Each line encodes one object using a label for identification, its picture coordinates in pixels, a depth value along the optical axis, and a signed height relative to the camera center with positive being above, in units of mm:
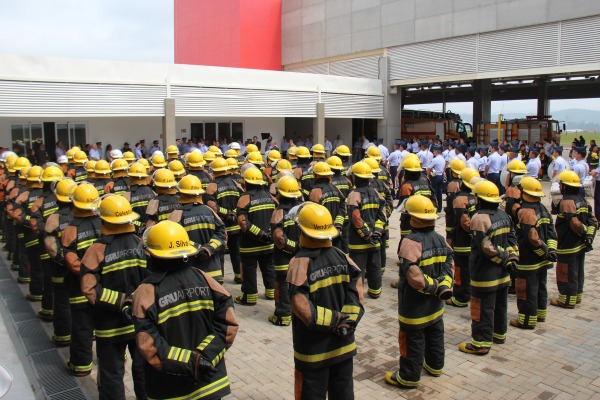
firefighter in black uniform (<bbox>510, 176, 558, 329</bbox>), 6602 -1339
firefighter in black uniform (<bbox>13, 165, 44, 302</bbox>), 7707 -1223
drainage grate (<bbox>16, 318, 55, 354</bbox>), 6355 -2420
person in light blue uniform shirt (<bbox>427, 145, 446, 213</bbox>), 15125 -825
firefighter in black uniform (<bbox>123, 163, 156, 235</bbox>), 8508 -776
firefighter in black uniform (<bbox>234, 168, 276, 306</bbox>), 7391 -1191
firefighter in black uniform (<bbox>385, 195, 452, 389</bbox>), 4988 -1388
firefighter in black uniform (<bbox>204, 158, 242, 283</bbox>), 8336 -855
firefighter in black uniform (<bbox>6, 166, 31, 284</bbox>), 8578 -1435
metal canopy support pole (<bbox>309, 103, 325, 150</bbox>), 24547 +842
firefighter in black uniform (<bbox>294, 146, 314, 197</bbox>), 9789 -542
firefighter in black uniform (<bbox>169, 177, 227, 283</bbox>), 6281 -952
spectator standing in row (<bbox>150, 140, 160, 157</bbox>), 20202 -94
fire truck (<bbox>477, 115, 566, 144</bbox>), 25500 +634
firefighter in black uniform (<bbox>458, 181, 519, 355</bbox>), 5918 -1358
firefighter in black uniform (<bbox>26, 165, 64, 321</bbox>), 6992 -1064
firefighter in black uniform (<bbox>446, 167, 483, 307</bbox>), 7559 -1398
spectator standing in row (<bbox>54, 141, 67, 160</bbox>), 17703 -169
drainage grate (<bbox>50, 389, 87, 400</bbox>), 5199 -2490
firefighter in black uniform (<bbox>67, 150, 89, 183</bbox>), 11297 -465
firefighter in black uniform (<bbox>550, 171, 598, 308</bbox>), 7278 -1276
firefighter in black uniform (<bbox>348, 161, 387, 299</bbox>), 7582 -1176
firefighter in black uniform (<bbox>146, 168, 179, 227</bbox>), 7406 -776
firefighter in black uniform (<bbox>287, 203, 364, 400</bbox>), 3982 -1269
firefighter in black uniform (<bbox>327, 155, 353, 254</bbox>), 8999 -637
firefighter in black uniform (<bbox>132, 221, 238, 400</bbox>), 3457 -1213
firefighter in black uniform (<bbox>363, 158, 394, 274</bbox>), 8945 -824
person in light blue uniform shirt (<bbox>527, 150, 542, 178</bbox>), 14992 -681
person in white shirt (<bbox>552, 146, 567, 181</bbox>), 14238 -600
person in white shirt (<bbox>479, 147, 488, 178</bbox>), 16234 -488
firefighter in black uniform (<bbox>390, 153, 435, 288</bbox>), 8797 -639
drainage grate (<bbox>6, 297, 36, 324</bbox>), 7375 -2398
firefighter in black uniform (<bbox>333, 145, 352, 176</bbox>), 11367 -176
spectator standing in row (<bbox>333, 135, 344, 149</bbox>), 26875 +95
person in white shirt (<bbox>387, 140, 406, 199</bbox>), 17891 -596
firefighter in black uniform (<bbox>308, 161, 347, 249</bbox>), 7984 -774
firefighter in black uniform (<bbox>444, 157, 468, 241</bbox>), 8595 -727
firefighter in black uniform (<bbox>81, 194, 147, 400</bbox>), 4520 -1229
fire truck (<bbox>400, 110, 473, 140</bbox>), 28609 +945
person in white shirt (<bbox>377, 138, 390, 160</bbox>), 19711 -310
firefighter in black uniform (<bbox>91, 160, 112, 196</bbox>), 9492 -547
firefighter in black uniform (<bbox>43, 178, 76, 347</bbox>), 5903 -1238
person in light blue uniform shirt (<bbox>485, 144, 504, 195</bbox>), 16078 -787
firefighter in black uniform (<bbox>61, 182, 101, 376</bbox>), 5340 -1116
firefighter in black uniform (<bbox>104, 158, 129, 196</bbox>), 9602 -605
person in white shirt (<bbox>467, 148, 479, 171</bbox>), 15783 -503
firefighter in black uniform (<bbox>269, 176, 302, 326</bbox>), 6859 -1272
